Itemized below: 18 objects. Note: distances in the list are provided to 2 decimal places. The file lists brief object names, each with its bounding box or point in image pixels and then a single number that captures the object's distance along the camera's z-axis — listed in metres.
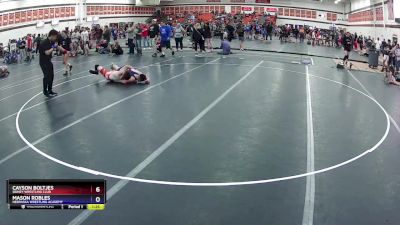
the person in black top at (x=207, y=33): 22.86
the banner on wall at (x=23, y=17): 26.11
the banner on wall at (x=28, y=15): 26.70
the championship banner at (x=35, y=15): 27.41
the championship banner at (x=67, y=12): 31.39
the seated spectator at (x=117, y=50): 22.44
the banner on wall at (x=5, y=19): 24.05
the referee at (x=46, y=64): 11.32
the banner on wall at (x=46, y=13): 28.87
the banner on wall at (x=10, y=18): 24.62
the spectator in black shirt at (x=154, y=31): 22.78
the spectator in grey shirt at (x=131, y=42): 22.58
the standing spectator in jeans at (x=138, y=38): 22.59
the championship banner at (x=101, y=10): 37.59
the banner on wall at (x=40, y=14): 28.16
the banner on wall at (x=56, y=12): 30.03
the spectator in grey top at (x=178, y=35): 22.63
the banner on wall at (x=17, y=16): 25.42
